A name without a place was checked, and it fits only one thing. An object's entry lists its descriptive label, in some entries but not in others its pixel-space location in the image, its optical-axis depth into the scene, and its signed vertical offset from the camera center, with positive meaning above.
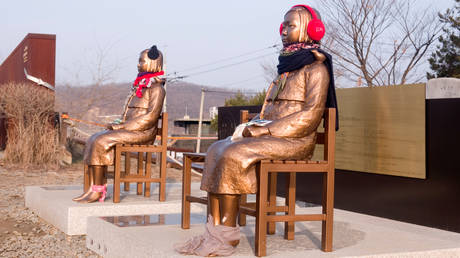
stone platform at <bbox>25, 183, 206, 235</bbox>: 5.70 -0.81
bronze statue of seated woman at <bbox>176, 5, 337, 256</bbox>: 3.48 +0.04
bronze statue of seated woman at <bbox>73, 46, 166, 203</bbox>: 6.04 +0.07
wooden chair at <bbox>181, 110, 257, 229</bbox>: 4.25 -0.43
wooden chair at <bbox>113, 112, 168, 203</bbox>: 6.05 -0.38
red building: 13.55 +1.69
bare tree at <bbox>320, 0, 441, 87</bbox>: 16.59 +2.74
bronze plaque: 5.52 +0.08
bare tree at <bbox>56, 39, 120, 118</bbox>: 15.77 +0.93
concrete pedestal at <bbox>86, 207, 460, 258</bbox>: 3.71 -0.76
